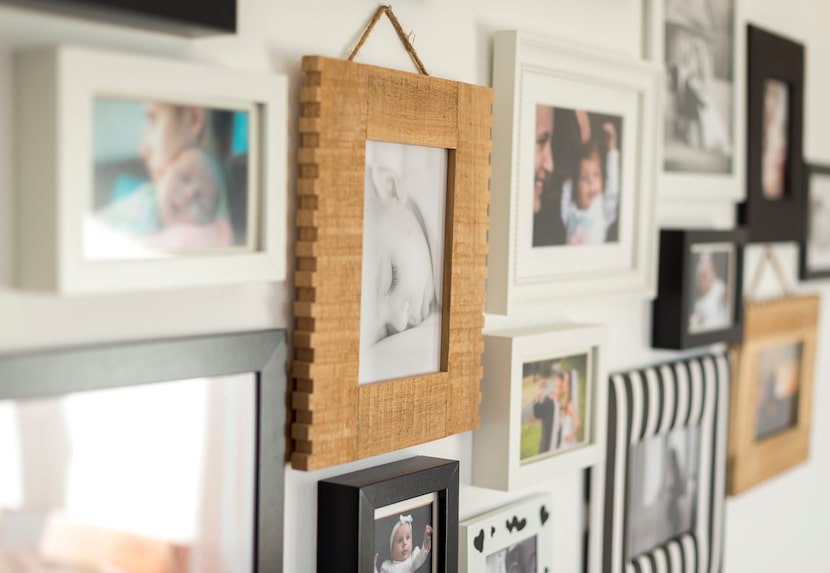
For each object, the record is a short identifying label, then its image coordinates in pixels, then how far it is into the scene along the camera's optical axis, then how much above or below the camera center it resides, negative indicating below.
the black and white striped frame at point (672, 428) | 1.56 -0.29
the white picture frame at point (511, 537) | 1.26 -0.37
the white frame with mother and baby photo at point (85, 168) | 0.74 +0.04
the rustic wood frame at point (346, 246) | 0.98 -0.01
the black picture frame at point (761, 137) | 1.86 +0.20
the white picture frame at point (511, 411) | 1.26 -0.20
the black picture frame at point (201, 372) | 0.78 -0.11
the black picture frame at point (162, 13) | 0.75 +0.16
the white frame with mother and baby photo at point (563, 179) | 1.25 +0.08
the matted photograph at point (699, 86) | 1.64 +0.25
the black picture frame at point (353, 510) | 1.04 -0.27
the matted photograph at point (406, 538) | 1.09 -0.32
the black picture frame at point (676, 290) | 1.62 -0.07
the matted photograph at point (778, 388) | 1.98 -0.27
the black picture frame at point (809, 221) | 2.11 +0.05
